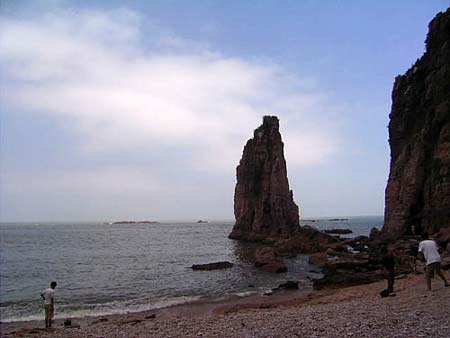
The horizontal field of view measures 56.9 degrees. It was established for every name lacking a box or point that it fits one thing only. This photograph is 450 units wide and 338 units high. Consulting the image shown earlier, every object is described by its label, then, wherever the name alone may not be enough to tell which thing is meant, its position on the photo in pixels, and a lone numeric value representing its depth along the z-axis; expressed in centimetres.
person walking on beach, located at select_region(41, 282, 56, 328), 1995
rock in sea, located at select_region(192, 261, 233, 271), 4501
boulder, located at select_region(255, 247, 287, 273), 4144
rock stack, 9456
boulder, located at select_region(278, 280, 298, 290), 3075
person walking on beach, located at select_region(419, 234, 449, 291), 1653
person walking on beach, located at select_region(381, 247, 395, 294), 1814
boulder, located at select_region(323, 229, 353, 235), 12096
